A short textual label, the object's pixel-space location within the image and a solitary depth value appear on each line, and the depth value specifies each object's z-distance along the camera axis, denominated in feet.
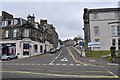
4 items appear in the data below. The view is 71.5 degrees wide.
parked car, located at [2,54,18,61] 56.63
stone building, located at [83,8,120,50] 68.37
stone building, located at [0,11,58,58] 67.36
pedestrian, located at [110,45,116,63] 41.97
